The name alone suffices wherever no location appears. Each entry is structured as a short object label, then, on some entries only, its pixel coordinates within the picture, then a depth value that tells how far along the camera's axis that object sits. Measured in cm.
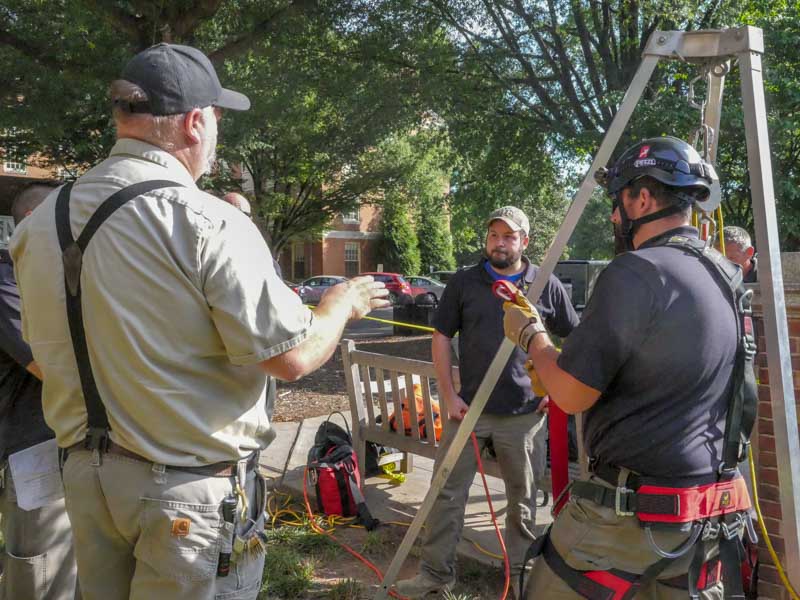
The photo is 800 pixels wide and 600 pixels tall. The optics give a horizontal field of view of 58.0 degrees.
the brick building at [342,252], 4316
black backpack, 487
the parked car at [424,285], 2716
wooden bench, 483
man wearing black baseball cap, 174
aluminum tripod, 227
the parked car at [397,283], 2442
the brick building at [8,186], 2012
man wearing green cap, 383
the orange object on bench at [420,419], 506
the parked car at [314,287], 2887
